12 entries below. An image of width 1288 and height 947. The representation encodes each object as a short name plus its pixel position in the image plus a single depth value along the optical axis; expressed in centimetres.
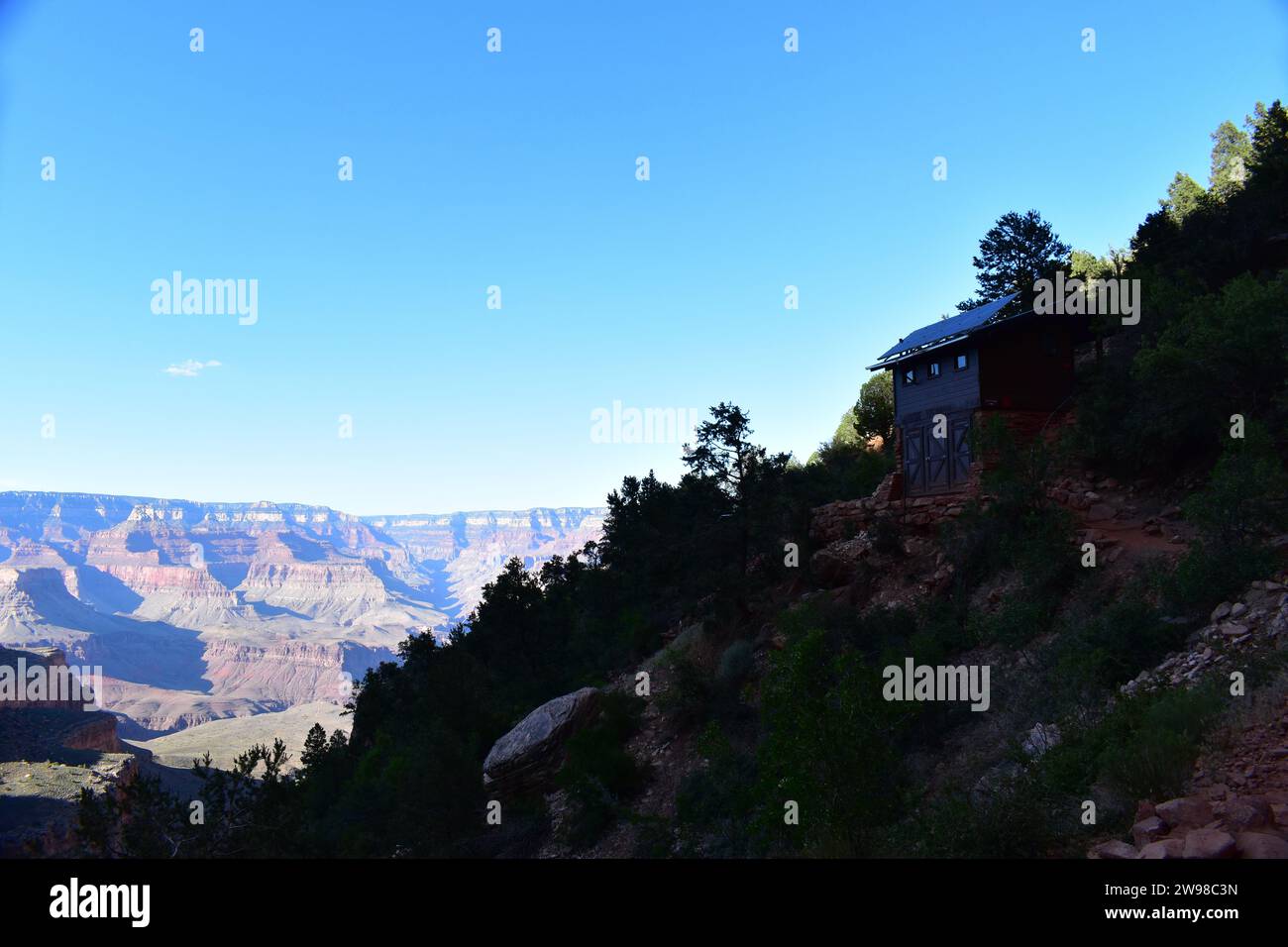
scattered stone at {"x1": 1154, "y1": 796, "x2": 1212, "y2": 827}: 749
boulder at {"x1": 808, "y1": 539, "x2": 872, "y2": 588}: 2839
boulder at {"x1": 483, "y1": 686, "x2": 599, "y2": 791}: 2647
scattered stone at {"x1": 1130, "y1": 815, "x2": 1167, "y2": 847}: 751
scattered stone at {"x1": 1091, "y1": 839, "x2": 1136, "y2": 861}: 720
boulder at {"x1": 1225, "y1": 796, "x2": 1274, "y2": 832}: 714
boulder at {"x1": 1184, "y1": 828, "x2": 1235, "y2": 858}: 636
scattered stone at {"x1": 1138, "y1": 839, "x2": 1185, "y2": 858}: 668
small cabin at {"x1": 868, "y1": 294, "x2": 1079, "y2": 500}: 2680
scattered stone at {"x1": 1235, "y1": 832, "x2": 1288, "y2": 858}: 622
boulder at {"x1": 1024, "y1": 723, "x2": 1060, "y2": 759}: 1289
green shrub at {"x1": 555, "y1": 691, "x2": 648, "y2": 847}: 2212
